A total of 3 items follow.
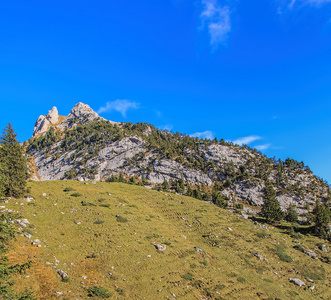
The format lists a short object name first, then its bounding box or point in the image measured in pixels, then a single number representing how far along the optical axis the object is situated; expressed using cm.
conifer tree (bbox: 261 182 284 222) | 6981
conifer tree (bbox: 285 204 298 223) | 7775
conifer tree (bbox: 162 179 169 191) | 11973
